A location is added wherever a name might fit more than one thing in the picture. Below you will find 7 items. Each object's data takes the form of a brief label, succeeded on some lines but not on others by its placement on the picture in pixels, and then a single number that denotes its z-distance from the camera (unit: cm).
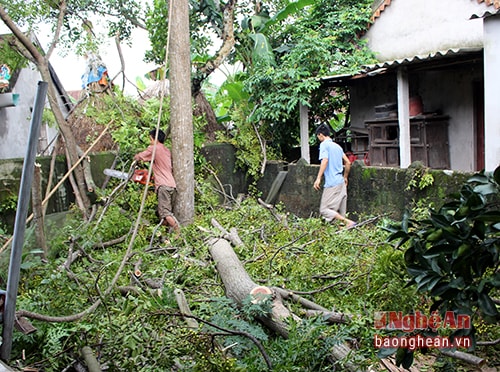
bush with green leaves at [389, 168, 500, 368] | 236
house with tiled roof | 1008
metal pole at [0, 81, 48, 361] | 331
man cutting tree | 947
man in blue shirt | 905
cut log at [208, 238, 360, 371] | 431
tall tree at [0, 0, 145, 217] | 832
